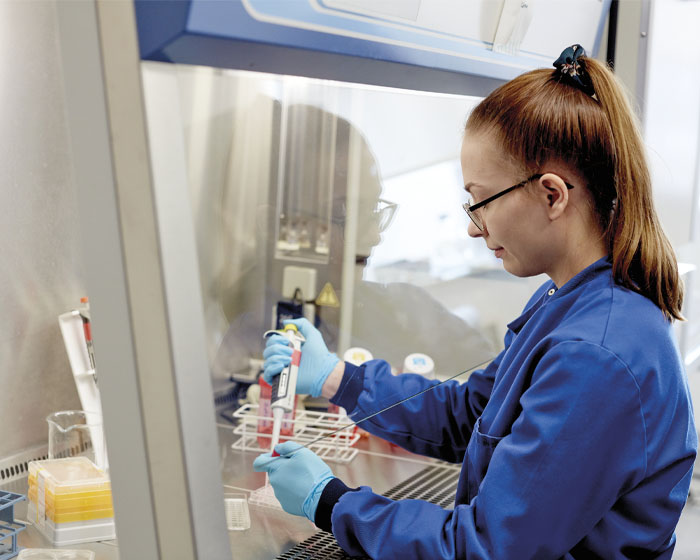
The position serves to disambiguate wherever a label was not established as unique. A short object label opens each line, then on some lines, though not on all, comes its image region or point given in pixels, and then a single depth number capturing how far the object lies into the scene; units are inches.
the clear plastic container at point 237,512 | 42.4
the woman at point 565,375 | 36.9
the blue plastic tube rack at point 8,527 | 48.9
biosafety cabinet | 33.1
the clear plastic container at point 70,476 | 51.9
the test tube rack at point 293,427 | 46.8
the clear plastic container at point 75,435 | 58.0
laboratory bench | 44.1
